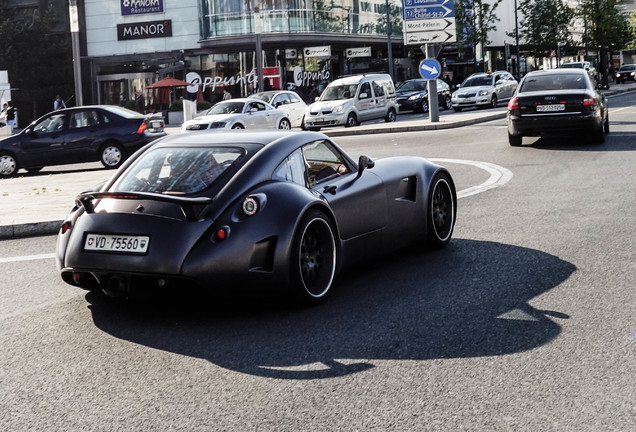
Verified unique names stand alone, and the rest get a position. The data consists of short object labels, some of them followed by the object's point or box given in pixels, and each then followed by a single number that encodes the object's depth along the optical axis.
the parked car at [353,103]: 32.41
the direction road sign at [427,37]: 30.25
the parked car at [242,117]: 27.38
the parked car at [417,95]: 42.12
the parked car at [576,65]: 52.78
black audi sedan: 17.83
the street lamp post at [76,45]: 21.55
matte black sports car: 5.61
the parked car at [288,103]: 33.72
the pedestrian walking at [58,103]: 42.83
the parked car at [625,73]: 78.94
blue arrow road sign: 29.05
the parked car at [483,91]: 40.59
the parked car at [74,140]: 20.45
